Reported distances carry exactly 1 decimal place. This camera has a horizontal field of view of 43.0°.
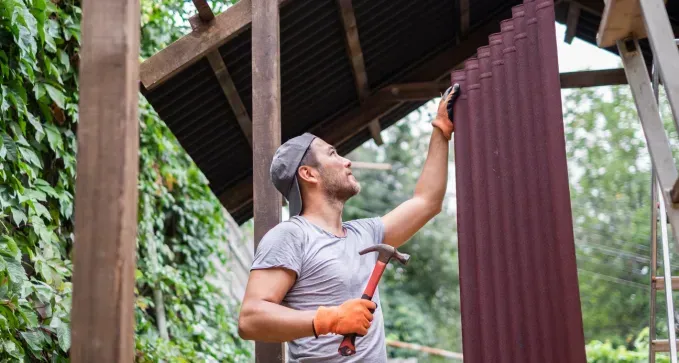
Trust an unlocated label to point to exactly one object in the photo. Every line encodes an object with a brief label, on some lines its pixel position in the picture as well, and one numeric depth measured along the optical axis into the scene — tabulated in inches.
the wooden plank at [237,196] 235.3
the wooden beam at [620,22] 126.6
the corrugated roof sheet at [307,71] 199.2
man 118.2
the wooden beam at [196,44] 177.0
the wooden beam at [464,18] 232.7
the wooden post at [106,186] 93.0
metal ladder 107.9
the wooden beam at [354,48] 204.1
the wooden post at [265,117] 159.2
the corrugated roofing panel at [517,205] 121.7
